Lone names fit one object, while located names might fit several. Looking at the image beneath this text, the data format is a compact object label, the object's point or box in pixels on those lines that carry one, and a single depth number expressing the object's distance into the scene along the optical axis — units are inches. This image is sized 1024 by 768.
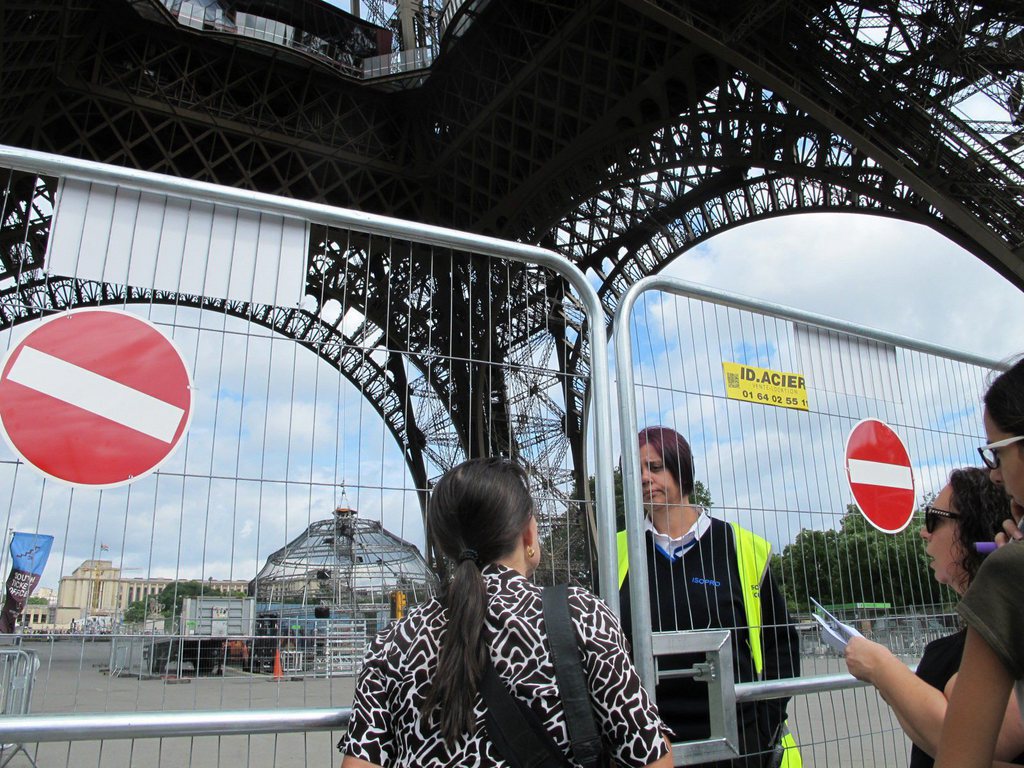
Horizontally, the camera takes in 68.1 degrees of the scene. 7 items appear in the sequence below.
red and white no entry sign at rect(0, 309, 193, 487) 66.7
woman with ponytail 49.4
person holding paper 57.5
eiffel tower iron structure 489.4
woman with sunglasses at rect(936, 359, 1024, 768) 39.1
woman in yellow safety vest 92.4
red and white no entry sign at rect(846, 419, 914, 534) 112.1
